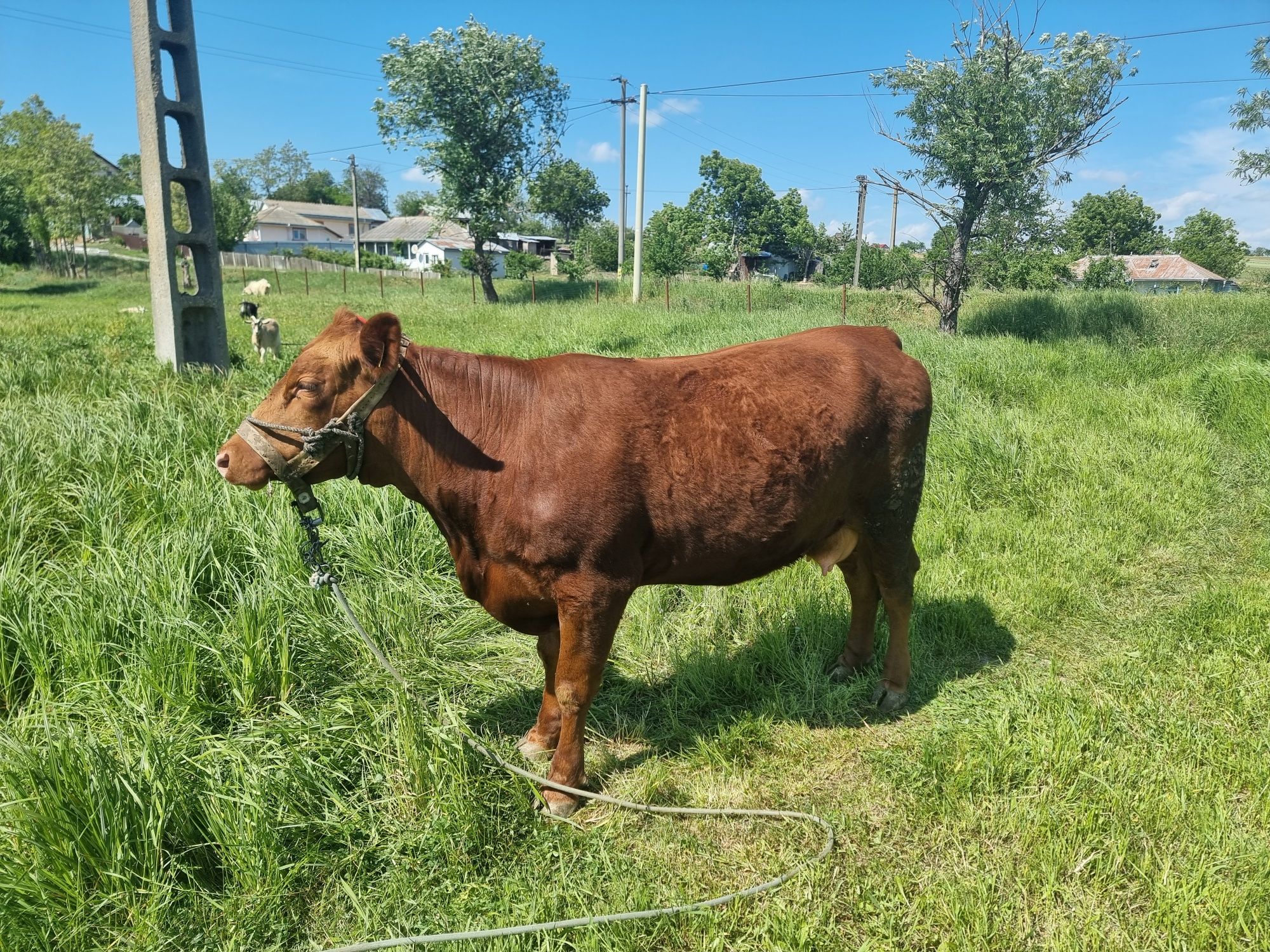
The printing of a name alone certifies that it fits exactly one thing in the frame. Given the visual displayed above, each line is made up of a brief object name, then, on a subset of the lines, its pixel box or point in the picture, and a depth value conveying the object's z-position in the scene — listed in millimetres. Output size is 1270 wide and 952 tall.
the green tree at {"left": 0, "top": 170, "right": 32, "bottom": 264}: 37500
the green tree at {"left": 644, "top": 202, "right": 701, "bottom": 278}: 51125
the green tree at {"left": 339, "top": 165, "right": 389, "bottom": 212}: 118812
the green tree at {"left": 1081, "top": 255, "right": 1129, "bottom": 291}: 40188
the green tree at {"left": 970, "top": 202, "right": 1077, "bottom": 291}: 15758
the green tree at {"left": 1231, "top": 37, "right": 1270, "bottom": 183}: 15508
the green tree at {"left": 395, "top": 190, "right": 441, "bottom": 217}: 110625
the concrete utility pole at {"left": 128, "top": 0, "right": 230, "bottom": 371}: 8688
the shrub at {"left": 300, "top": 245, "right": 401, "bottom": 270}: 58656
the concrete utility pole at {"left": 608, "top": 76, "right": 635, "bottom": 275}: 30000
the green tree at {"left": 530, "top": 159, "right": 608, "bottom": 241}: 77188
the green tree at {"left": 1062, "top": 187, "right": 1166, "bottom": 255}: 66000
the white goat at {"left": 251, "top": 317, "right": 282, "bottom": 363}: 12961
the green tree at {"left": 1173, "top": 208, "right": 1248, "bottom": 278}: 63719
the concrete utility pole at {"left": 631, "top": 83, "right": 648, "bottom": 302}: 23109
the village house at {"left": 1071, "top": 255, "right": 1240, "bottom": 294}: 52031
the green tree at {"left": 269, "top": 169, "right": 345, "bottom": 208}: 106312
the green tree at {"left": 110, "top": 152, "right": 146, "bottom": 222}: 43031
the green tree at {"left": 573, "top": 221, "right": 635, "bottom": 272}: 51875
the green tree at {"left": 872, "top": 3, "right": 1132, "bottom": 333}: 14672
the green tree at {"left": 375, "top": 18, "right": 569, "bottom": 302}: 26719
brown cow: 2795
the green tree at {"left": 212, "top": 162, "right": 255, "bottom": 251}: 50062
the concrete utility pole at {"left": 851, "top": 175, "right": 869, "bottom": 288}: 43719
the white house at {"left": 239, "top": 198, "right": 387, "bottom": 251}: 84562
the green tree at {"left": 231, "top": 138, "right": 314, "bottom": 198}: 103469
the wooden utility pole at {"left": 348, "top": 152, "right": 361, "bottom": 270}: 48931
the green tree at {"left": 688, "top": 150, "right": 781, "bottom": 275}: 67312
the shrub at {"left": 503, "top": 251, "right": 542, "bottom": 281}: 50031
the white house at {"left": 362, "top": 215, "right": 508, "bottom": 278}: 72688
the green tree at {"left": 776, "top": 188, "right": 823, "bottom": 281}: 67562
